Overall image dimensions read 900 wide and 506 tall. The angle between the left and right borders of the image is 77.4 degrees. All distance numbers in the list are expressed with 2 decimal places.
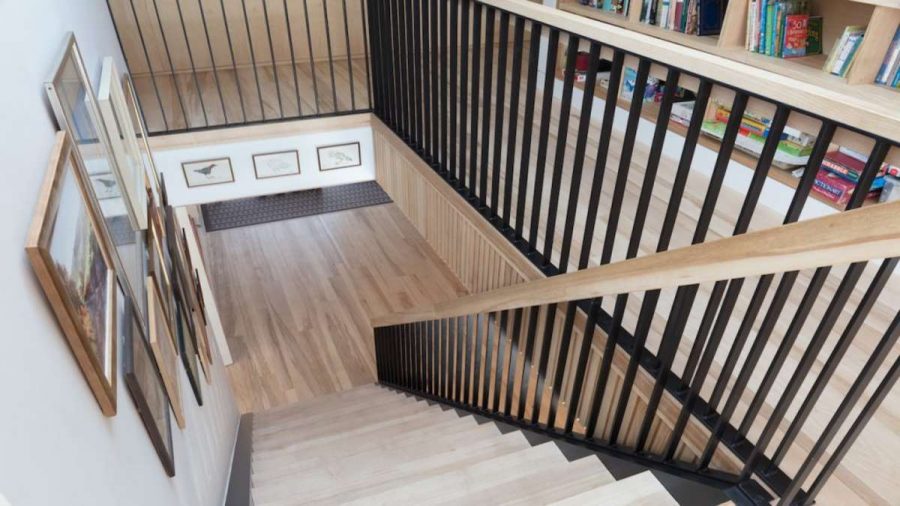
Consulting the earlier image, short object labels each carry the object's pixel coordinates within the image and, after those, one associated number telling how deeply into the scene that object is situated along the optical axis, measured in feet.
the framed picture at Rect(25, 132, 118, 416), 3.05
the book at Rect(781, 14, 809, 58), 9.19
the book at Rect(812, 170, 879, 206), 8.53
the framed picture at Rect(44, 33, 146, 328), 4.47
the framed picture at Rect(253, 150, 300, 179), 13.01
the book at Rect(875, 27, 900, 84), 7.79
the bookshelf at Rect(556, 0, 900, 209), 7.74
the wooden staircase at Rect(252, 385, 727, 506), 5.44
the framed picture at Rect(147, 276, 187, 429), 5.39
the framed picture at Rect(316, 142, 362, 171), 13.48
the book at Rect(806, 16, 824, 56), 9.34
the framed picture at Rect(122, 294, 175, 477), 4.31
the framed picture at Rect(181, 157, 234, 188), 12.59
